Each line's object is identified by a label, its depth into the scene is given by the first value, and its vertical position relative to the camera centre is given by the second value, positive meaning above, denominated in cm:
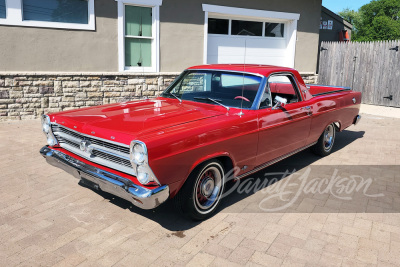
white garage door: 1108 +127
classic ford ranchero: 335 -65
